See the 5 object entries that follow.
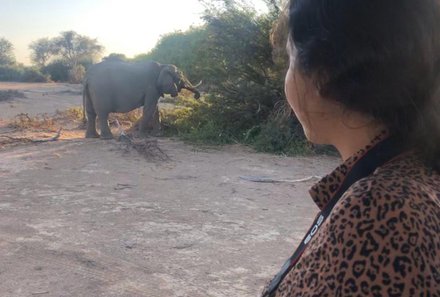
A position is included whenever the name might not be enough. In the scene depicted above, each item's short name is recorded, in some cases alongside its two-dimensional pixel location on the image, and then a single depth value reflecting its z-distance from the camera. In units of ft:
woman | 2.71
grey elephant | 35.76
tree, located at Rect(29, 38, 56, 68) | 154.81
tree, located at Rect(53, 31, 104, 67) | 148.15
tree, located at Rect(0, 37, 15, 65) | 147.13
